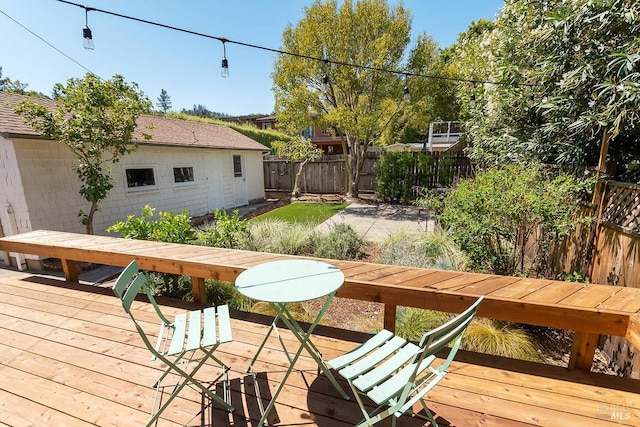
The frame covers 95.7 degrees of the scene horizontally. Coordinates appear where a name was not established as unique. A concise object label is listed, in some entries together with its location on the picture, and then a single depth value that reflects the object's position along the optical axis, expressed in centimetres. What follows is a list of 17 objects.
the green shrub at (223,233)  439
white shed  550
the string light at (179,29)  311
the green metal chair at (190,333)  166
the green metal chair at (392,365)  127
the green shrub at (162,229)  413
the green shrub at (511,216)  337
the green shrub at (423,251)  440
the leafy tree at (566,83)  317
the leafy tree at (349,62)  950
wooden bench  184
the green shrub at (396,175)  1082
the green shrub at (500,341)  263
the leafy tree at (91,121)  539
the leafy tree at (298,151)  1265
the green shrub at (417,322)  299
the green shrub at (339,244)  532
